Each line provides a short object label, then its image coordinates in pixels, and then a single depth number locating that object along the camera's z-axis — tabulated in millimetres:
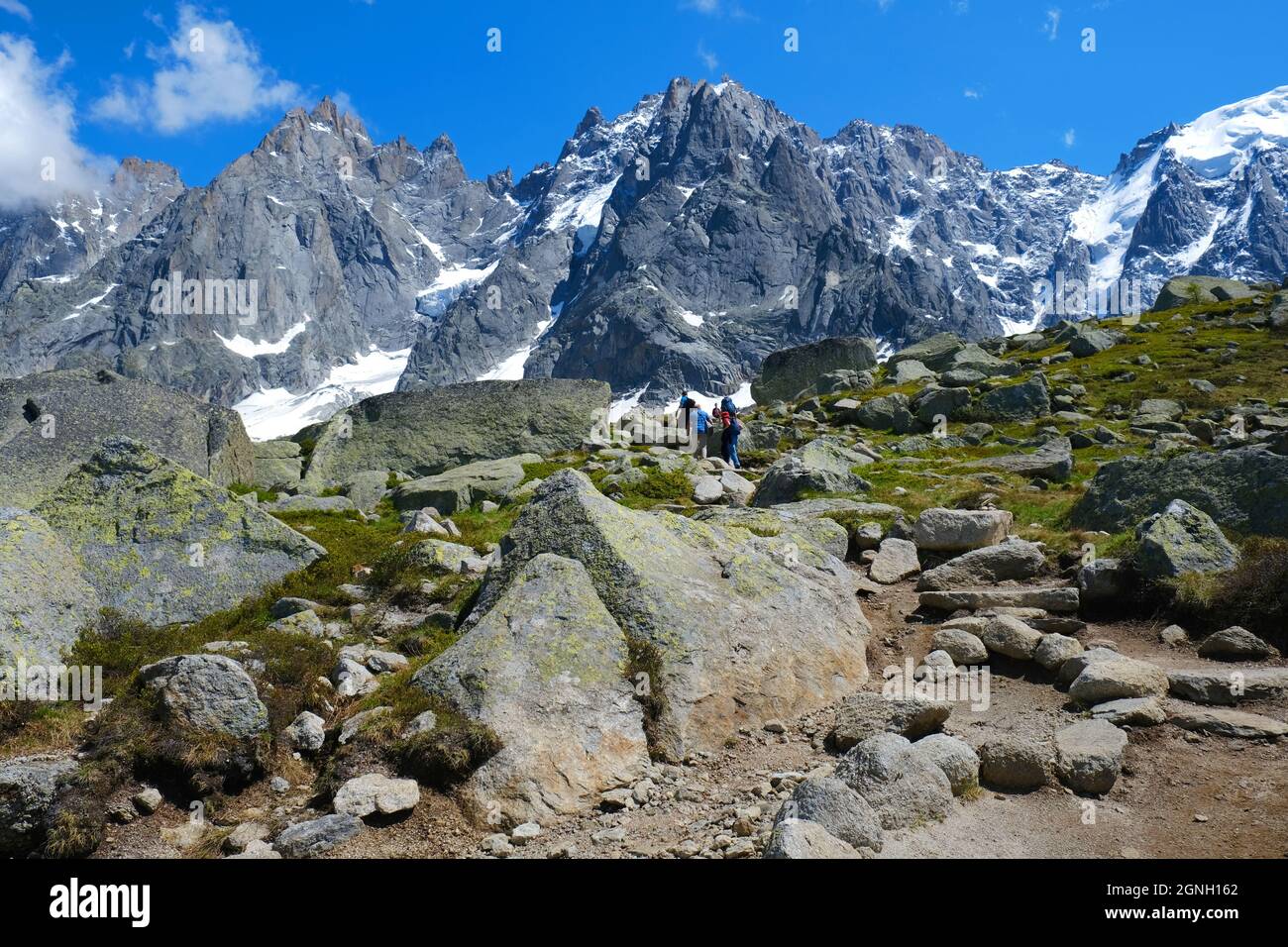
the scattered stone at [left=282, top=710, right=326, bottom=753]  8430
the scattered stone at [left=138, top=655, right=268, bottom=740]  8000
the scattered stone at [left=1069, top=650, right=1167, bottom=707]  8859
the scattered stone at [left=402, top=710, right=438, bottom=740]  7793
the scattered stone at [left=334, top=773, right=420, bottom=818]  7082
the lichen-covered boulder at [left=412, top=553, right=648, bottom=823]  7422
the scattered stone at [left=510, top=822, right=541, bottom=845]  6922
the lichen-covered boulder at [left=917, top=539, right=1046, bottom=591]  13312
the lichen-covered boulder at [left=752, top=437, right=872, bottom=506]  20156
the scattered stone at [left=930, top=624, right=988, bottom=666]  10516
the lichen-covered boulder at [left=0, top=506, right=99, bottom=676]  8961
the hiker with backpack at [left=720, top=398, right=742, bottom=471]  28078
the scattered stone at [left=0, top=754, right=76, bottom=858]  6582
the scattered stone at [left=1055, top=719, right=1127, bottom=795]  7344
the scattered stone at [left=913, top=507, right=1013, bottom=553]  14633
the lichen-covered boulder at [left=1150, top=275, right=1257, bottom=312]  66625
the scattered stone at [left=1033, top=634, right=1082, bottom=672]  9992
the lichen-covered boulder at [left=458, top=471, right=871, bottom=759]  8765
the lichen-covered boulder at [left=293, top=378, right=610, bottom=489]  29203
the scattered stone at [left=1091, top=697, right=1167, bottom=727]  8305
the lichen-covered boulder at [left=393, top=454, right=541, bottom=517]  22250
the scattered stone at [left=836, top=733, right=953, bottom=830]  6785
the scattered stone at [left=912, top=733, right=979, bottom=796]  7293
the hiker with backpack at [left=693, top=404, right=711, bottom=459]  31139
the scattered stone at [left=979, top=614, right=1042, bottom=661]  10367
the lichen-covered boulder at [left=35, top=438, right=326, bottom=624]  11453
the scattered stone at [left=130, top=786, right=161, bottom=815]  7320
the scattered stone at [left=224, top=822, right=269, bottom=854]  6859
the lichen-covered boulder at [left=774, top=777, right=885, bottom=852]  6289
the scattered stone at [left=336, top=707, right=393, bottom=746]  8242
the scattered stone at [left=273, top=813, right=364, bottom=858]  6699
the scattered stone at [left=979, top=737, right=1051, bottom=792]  7422
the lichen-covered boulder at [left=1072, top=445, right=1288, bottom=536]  12648
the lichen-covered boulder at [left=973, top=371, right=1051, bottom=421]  36250
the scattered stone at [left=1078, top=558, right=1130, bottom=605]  11773
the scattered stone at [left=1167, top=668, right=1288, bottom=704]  8695
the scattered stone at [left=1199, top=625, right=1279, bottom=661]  9758
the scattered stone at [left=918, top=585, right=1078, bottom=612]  11844
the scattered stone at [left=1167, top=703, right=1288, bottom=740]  7898
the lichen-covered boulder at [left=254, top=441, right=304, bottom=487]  26678
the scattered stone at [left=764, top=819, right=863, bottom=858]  5688
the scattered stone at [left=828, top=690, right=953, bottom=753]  8414
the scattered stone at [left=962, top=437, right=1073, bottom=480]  22672
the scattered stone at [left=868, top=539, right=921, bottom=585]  14133
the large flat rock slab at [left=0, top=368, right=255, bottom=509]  18578
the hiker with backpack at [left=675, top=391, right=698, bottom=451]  31959
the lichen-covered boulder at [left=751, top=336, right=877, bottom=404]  56562
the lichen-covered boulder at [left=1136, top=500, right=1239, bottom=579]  11398
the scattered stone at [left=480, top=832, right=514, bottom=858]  6711
